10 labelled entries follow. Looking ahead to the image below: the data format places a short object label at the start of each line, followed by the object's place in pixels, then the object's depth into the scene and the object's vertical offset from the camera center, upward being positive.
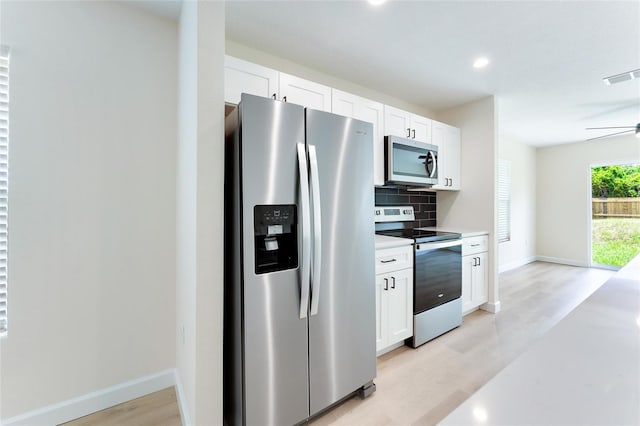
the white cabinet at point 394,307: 2.24 -0.79
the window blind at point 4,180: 1.58 +0.20
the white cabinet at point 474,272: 3.08 -0.69
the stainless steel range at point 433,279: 2.52 -0.64
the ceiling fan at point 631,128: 3.89 +1.25
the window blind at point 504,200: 5.25 +0.24
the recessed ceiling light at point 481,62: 2.52 +1.40
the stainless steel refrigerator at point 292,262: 1.44 -0.28
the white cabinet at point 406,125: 2.81 +0.95
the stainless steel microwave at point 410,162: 2.74 +0.53
